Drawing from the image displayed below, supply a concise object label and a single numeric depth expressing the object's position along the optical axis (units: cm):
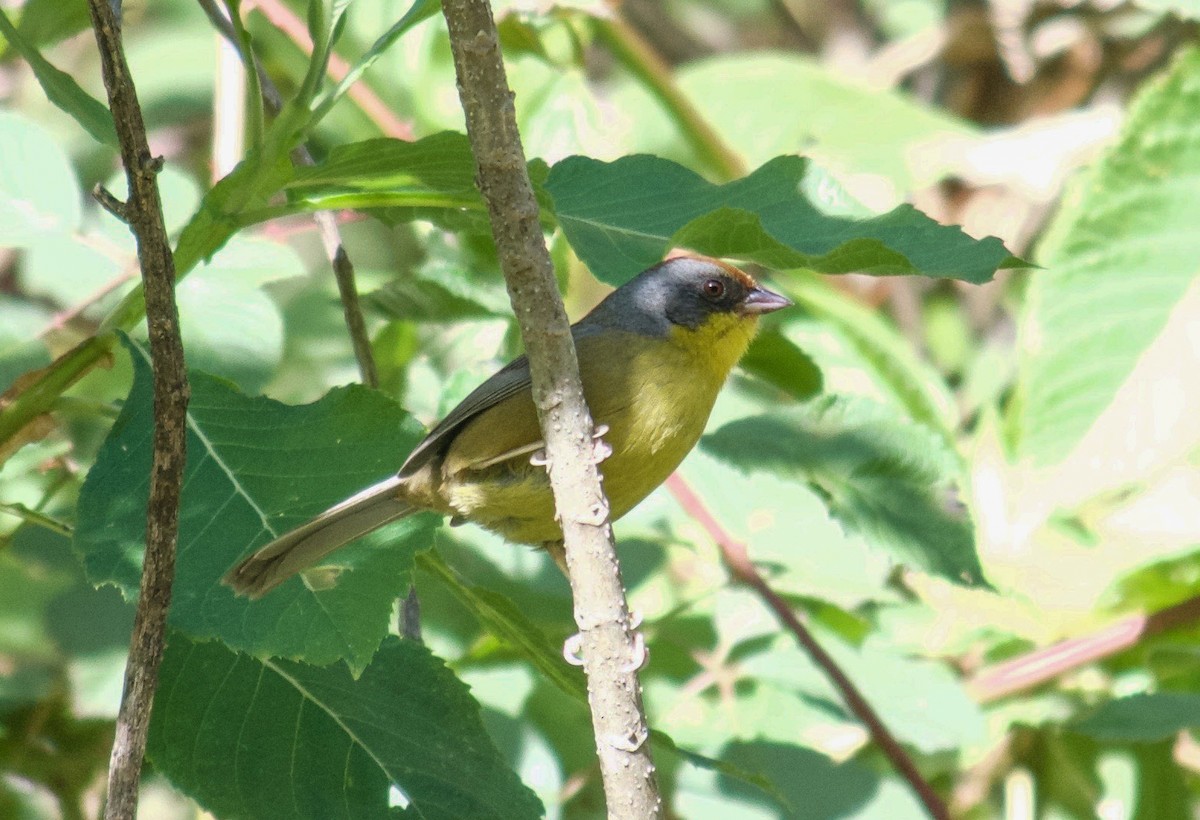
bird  716
